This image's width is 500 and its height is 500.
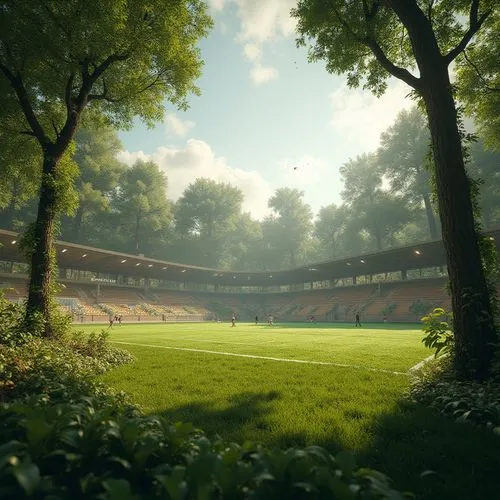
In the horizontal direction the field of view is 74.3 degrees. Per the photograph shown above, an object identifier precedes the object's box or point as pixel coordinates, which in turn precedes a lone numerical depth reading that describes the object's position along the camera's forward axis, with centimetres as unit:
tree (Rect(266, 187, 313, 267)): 7962
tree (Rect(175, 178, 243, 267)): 7681
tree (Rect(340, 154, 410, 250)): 5894
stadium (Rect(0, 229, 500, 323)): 3919
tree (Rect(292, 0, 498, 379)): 630
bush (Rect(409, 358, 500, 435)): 462
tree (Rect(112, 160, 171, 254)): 6291
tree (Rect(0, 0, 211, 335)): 958
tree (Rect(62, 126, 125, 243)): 5592
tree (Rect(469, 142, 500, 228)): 4922
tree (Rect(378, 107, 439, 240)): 5503
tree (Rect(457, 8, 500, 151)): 1316
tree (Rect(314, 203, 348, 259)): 7483
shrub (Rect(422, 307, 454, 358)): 680
